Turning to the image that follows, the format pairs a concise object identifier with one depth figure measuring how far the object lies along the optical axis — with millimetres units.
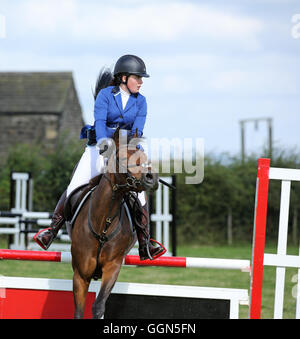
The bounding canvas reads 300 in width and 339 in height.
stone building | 53156
